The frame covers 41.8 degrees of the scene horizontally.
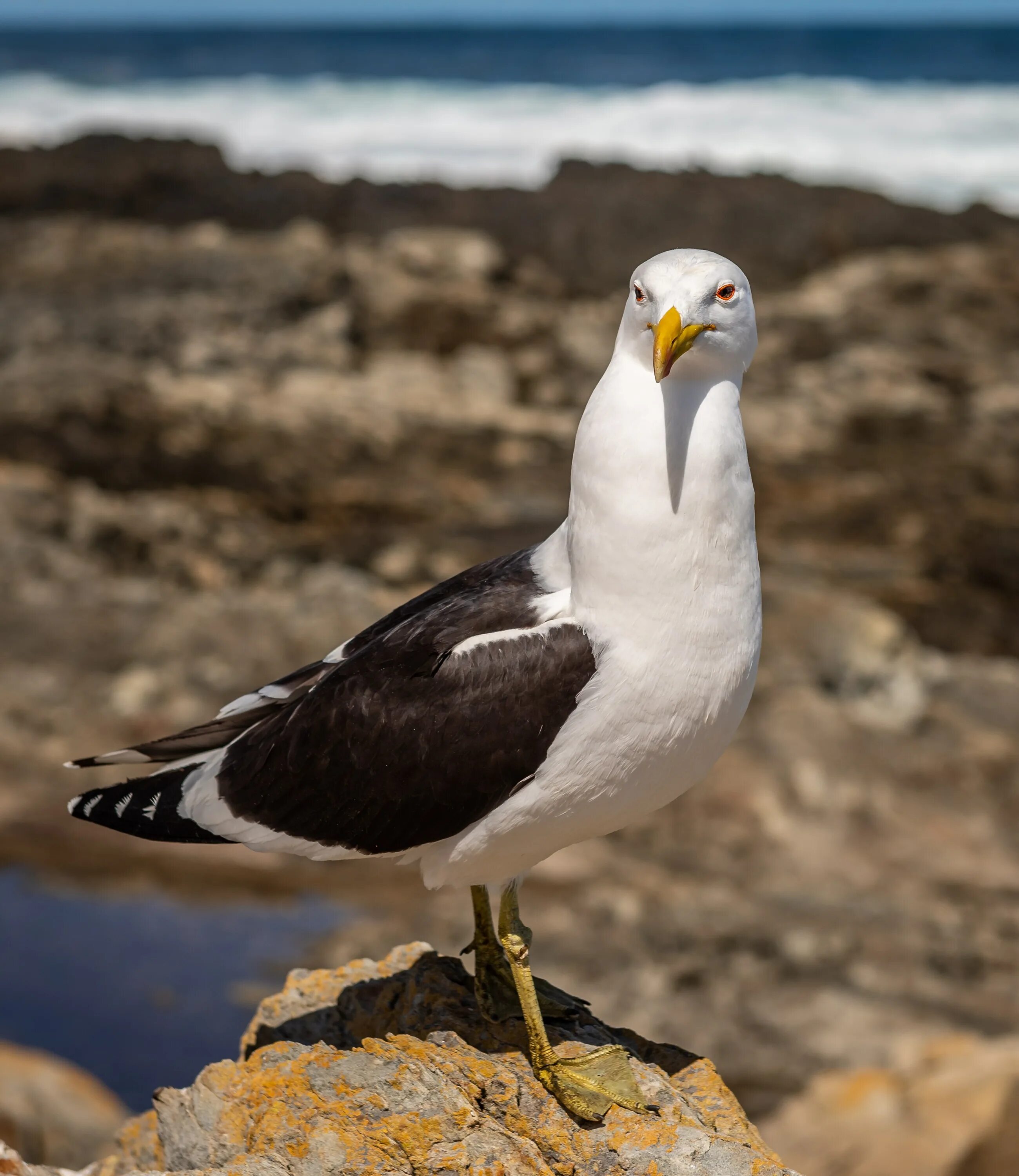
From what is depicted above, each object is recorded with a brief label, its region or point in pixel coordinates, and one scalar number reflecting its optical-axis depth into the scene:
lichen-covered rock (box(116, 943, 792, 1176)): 3.42
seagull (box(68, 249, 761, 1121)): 3.54
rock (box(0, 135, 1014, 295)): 21.12
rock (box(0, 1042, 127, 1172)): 5.95
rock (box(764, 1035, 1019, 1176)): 5.32
